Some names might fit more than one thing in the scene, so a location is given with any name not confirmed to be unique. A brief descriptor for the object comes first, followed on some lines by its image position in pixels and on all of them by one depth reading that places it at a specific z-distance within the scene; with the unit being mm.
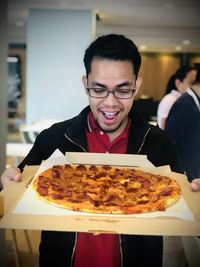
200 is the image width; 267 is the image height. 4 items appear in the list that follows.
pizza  908
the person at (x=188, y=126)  1672
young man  999
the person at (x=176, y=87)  2307
